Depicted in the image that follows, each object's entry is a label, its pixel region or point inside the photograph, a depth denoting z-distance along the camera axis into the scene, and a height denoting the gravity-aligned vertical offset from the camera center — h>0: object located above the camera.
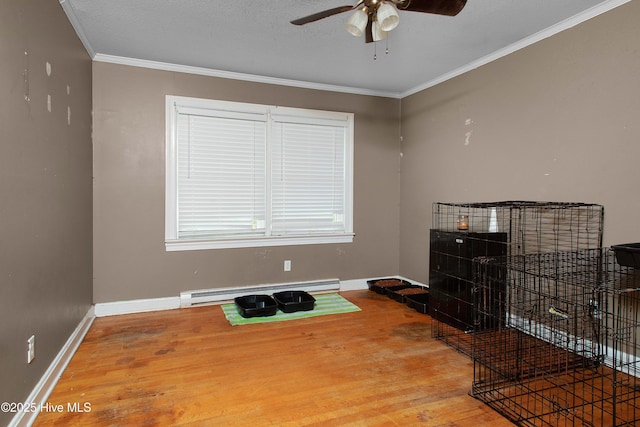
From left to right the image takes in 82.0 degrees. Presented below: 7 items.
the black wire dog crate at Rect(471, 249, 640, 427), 2.02 -1.07
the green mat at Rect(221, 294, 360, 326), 3.51 -1.06
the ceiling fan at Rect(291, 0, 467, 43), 1.93 +1.08
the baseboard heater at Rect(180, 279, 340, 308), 3.85 -0.94
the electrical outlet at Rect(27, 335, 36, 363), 1.93 -0.76
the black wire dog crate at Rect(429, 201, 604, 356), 2.79 -0.29
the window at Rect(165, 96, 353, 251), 3.87 +0.36
